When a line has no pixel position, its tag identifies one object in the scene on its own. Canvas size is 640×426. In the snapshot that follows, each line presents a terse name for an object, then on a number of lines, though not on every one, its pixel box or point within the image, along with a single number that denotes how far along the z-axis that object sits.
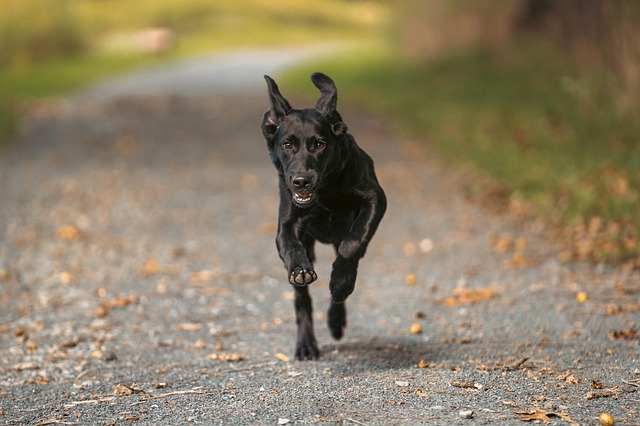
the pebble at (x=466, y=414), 9.57
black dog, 10.05
